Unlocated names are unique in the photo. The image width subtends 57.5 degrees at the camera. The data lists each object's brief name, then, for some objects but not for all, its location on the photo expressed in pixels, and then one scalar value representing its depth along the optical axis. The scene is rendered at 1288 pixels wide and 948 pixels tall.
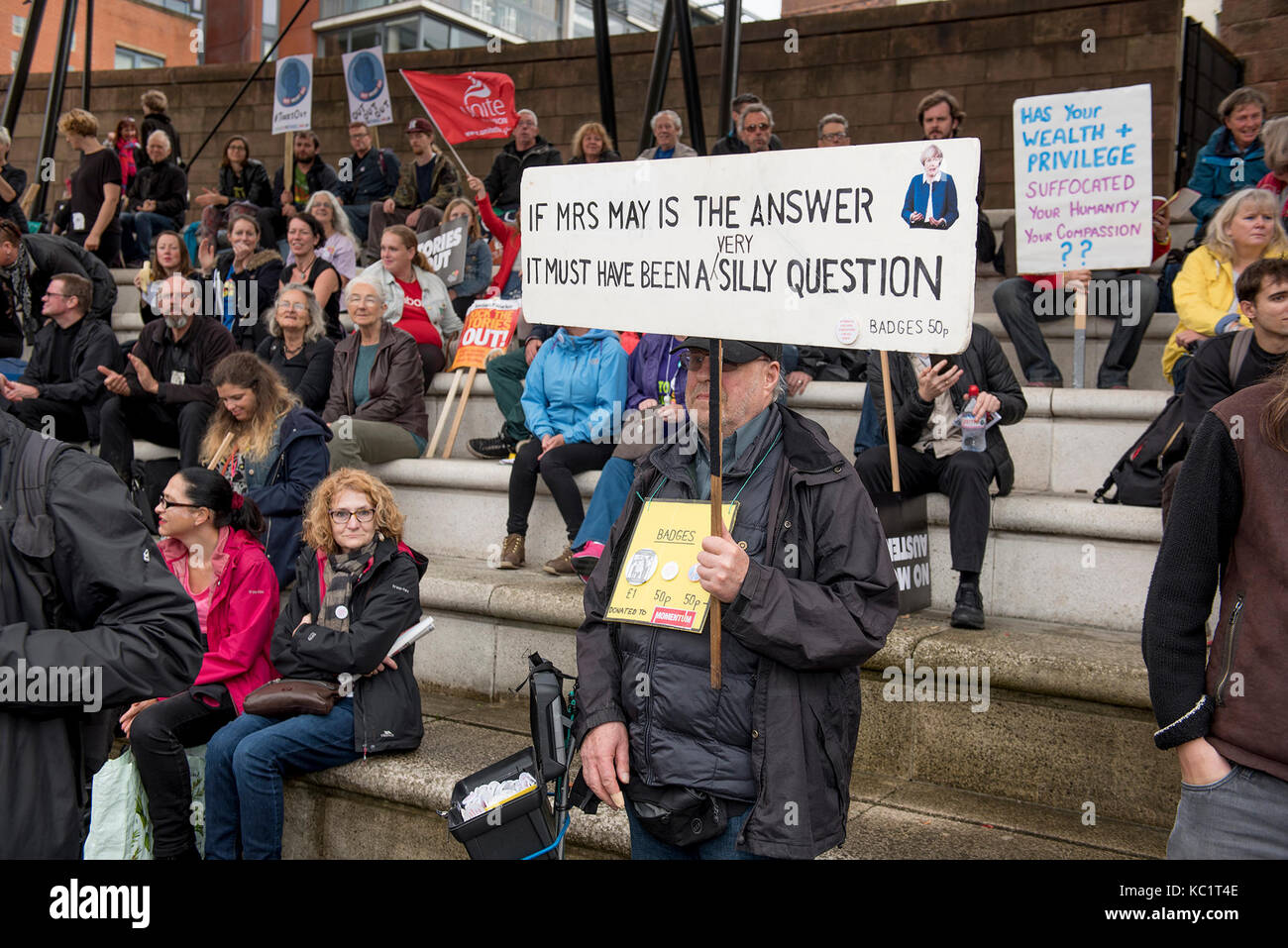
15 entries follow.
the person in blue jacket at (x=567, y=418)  6.12
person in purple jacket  5.71
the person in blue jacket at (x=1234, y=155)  7.58
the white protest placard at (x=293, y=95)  11.91
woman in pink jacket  4.44
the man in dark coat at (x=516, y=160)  10.91
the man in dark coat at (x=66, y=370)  7.87
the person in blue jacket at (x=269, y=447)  6.04
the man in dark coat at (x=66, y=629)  2.21
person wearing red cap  10.95
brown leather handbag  4.44
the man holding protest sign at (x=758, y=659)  2.57
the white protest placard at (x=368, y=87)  12.28
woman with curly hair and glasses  4.36
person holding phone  4.97
